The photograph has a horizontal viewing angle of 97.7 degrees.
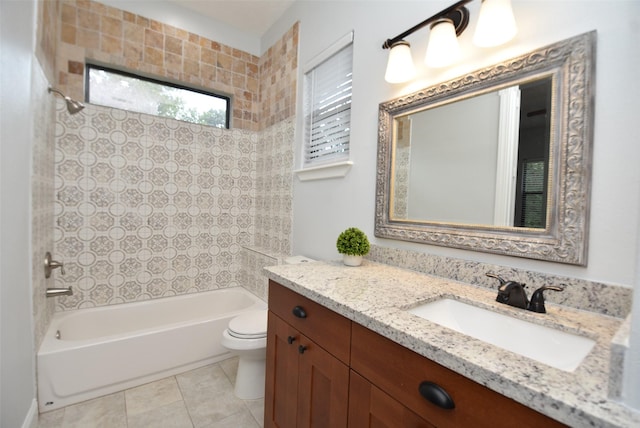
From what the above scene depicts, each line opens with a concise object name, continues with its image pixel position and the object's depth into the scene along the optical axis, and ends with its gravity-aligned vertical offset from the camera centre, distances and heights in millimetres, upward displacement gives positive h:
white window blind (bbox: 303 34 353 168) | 1852 +705
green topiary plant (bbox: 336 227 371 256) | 1434 -193
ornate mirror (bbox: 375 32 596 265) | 890 +210
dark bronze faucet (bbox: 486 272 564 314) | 858 -270
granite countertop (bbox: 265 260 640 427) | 458 -306
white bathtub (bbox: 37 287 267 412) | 1668 -1029
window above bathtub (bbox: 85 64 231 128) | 2305 +925
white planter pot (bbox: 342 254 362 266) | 1443 -278
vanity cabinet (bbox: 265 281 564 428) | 583 -490
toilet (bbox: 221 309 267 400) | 1722 -922
